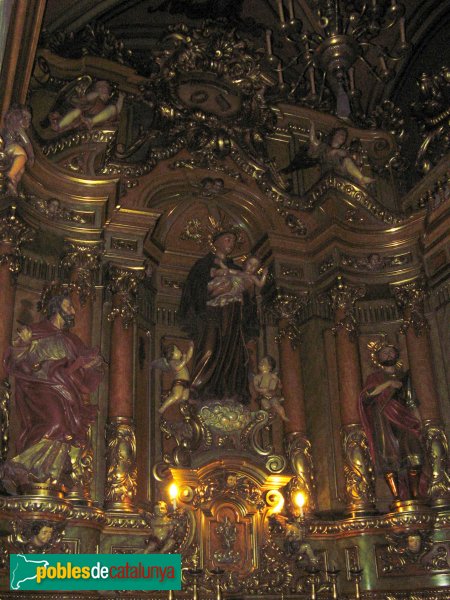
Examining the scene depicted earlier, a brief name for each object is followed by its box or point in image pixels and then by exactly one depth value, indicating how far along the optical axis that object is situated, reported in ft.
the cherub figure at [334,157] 38.83
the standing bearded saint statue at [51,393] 27.30
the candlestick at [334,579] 28.38
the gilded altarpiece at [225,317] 30.12
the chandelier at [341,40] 25.81
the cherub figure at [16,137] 29.76
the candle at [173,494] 29.85
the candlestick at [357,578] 27.72
